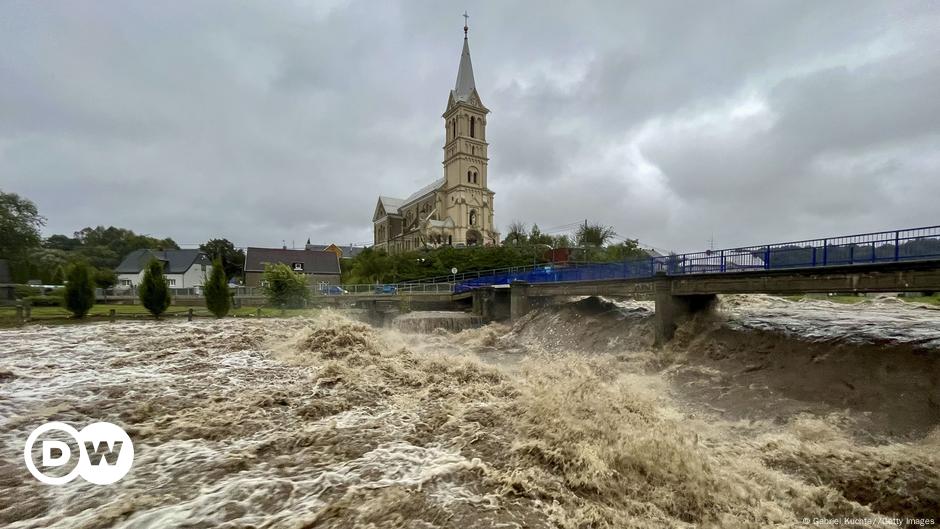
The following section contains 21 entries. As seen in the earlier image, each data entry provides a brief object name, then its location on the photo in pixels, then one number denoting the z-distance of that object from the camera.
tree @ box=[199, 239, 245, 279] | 82.87
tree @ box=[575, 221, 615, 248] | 71.69
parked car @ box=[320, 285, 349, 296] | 44.70
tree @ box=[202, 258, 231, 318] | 32.06
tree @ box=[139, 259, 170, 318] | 30.88
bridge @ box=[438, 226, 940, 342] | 12.13
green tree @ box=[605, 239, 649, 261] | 61.50
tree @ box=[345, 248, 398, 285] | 63.59
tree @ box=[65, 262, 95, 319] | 28.78
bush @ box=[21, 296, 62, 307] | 35.41
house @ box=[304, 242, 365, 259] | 118.05
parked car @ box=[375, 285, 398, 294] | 42.56
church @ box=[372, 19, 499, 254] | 83.94
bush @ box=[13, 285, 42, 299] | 39.28
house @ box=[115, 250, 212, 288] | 63.91
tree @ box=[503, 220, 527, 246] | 80.03
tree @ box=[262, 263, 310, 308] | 37.34
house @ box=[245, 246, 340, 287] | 70.12
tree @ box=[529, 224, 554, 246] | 79.49
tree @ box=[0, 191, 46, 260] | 52.69
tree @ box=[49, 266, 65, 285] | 52.95
